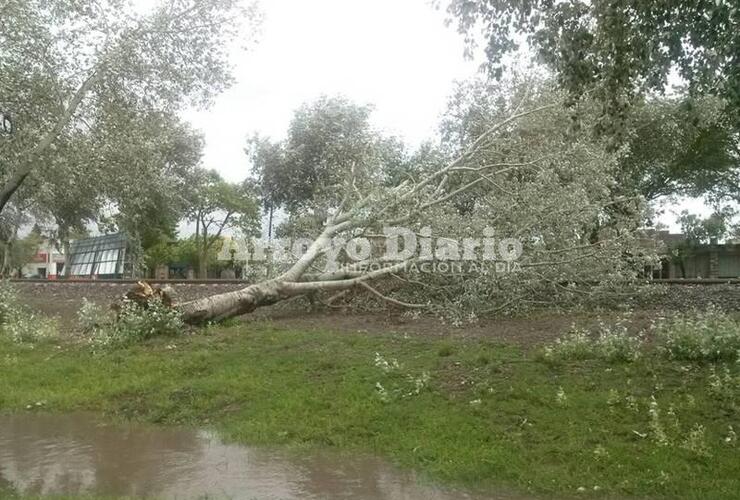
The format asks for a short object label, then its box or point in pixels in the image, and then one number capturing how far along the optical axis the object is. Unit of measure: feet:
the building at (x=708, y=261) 129.70
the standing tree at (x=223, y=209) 128.67
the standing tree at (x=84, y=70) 34.14
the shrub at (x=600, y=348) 24.07
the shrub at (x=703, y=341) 23.15
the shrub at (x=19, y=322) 34.81
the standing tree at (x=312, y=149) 73.61
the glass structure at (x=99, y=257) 127.75
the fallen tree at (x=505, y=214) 37.93
